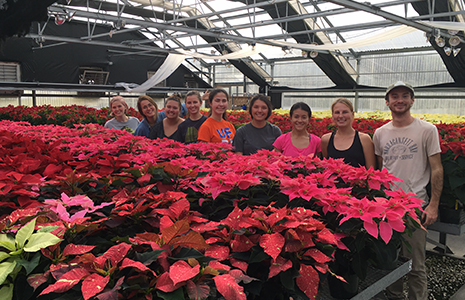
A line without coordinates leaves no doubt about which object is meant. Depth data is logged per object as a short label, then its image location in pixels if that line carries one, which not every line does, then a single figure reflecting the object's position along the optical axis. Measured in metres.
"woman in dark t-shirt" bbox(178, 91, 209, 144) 4.00
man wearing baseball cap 2.55
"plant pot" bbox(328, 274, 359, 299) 1.30
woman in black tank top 2.80
